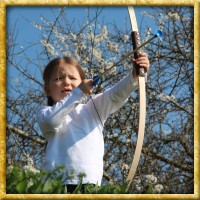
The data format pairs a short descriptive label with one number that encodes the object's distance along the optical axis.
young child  3.48
